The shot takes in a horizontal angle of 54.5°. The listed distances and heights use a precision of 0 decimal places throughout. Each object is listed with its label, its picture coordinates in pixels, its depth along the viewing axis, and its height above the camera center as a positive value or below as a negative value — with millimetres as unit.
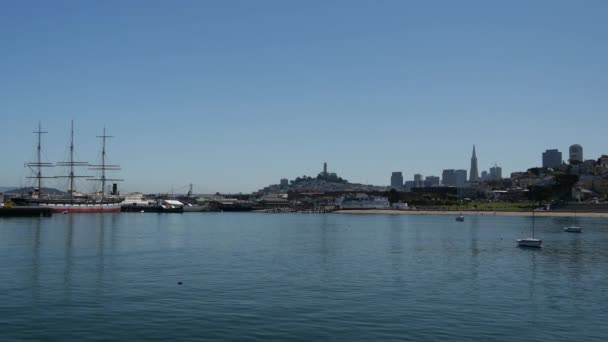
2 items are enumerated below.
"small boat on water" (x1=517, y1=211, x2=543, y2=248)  65375 -4965
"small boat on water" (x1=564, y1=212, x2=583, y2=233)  95500 -5036
